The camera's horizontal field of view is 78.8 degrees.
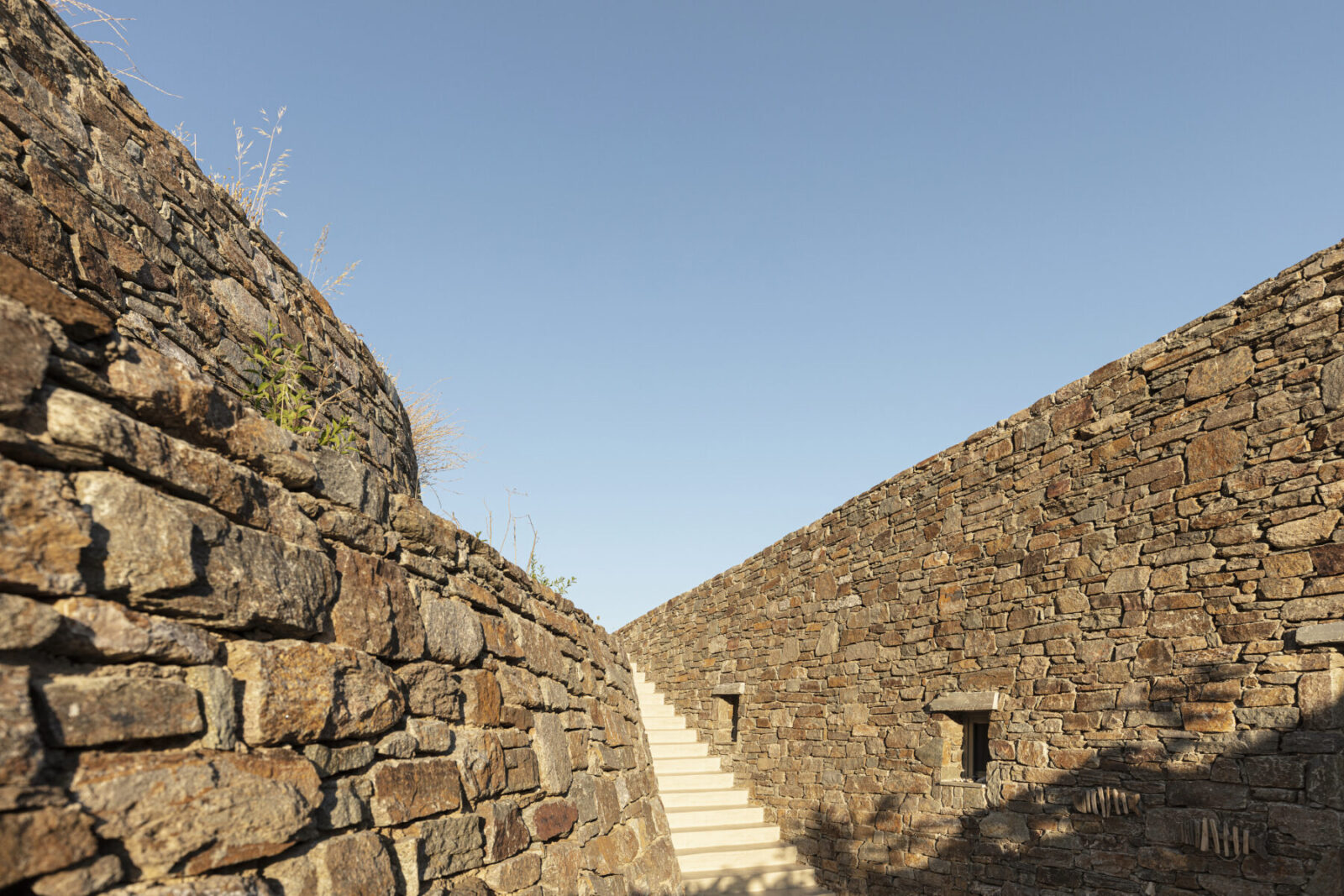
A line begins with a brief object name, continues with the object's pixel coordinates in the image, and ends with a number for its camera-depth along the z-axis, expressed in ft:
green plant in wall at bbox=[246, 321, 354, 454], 9.34
